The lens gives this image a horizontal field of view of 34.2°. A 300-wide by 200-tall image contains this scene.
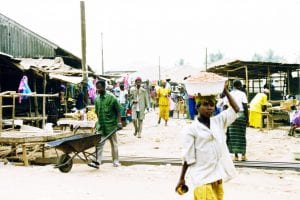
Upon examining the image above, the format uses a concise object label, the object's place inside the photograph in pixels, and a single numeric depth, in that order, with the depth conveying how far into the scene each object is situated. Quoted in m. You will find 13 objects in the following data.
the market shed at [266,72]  19.48
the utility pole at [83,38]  16.52
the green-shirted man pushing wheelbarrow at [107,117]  9.19
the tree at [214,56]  85.82
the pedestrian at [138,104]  14.64
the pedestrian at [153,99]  34.97
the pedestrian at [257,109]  15.44
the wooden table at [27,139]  9.88
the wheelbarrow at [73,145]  8.36
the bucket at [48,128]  11.43
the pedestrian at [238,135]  9.22
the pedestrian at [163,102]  18.91
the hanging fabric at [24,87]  15.40
